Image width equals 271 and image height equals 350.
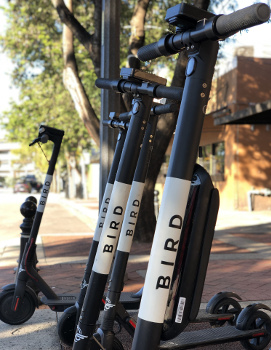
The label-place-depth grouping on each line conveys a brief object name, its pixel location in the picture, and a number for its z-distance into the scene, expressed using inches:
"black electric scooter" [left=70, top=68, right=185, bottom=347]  108.5
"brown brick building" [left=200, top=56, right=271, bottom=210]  753.0
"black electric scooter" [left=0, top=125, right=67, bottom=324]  171.2
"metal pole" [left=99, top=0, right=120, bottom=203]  249.3
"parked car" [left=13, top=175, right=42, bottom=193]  2244.1
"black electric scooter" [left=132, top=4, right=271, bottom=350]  78.7
